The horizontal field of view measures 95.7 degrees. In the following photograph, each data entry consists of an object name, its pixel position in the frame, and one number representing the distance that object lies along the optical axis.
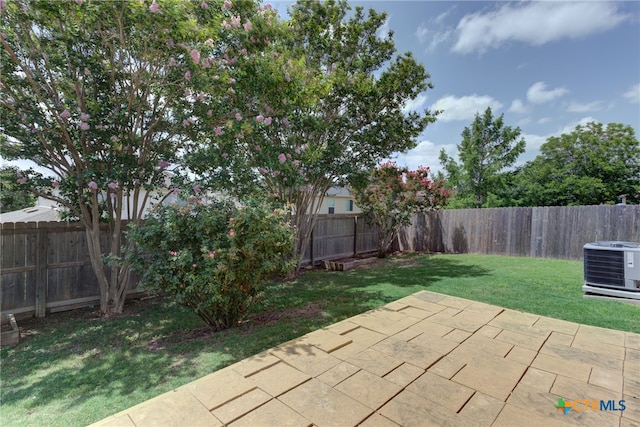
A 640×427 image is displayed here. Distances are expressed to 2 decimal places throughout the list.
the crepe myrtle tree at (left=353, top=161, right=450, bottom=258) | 9.48
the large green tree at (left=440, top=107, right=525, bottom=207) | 16.67
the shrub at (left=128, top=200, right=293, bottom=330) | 3.05
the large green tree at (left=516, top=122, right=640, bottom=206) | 16.31
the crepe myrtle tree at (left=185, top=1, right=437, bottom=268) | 5.25
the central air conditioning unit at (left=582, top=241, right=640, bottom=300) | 4.27
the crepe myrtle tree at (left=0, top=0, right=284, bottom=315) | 3.29
